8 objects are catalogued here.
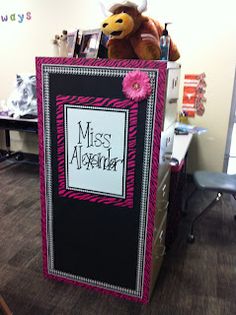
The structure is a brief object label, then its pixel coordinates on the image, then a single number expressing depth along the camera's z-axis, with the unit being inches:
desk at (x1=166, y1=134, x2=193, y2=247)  82.4
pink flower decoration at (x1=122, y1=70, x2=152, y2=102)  54.3
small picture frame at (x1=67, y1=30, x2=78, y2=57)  67.1
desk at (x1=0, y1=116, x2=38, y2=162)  143.2
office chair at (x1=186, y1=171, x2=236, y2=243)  90.6
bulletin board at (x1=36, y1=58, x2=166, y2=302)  57.2
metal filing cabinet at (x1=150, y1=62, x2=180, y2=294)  60.2
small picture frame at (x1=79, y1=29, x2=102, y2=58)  64.7
